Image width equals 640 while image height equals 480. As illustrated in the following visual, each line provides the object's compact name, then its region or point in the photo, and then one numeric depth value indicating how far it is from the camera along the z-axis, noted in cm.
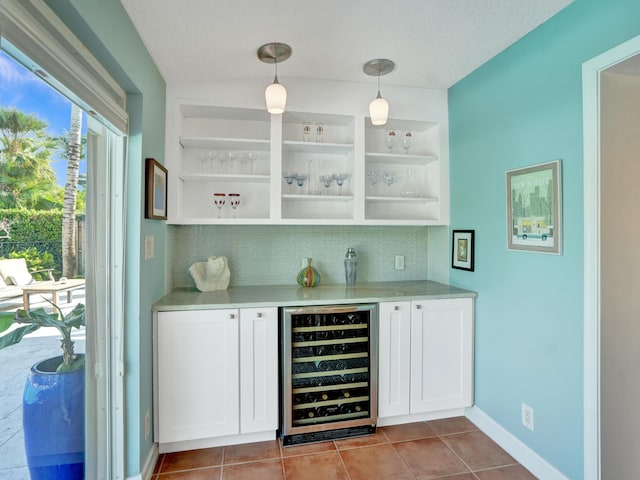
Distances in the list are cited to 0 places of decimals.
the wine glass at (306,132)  261
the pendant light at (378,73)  212
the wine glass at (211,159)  242
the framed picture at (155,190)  184
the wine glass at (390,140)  270
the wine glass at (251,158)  249
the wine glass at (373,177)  272
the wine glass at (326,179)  260
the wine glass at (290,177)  254
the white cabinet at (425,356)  227
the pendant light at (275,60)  189
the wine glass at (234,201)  253
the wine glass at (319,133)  261
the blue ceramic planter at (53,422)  110
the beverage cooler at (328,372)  213
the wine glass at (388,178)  278
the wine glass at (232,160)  245
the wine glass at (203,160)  249
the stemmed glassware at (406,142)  267
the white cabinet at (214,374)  199
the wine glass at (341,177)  258
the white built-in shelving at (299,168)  240
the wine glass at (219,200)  249
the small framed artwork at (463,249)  243
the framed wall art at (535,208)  172
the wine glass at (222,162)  244
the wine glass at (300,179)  257
